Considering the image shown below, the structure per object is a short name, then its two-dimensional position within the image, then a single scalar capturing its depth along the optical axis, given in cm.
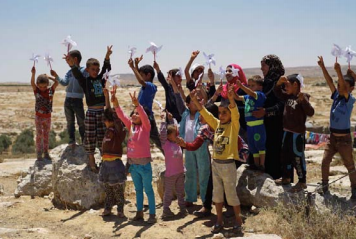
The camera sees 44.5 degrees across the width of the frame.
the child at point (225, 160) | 547
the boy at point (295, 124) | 574
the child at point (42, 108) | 787
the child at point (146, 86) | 674
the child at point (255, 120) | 609
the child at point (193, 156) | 619
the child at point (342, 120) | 550
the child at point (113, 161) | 628
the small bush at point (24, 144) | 1794
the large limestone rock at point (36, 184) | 808
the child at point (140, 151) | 603
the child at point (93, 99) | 674
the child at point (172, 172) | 620
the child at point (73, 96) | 720
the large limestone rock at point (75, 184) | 714
